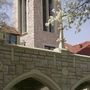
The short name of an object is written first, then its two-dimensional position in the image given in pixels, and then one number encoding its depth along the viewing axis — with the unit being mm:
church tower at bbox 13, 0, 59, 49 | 32094
